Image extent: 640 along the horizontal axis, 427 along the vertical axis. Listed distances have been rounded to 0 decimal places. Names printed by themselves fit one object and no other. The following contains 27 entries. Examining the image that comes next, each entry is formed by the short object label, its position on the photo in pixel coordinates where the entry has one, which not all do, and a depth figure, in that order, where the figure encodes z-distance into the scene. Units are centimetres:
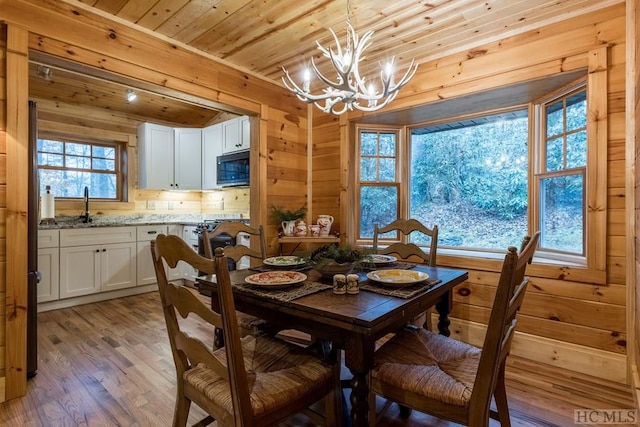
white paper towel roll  343
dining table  119
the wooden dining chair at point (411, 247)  218
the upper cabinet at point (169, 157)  447
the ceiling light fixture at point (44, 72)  333
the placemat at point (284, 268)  190
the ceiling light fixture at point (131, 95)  394
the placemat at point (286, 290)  136
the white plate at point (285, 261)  191
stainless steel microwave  404
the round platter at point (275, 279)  146
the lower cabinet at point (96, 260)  347
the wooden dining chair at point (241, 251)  186
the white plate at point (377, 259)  181
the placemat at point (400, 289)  140
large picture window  239
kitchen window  404
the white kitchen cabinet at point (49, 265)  328
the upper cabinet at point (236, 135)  415
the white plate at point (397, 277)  150
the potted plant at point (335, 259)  163
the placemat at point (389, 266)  187
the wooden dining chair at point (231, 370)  102
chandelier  172
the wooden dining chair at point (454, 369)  106
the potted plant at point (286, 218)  322
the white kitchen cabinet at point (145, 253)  402
